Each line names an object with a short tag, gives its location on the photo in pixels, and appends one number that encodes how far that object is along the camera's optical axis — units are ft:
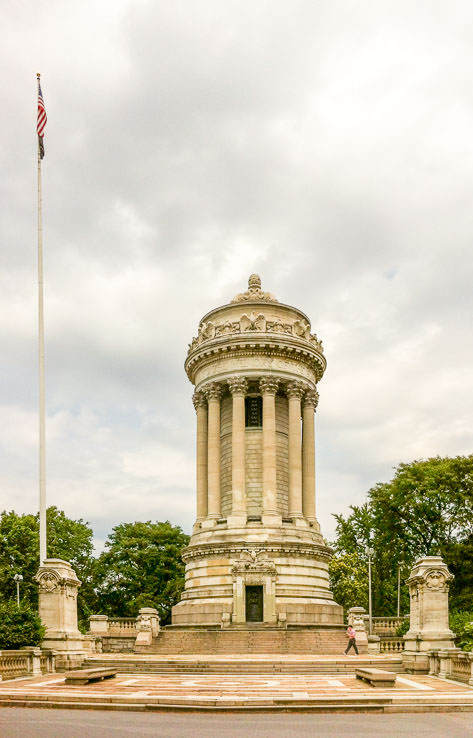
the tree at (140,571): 236.22
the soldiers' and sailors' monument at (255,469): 167.02
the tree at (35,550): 209.67
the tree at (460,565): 190.08
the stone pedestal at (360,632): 132.36
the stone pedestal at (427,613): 108.37
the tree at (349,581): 238.07
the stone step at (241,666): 103.55
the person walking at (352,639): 121.90
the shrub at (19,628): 101.04
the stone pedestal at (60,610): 111.34
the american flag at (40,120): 139.85
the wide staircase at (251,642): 134.00
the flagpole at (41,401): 125.59
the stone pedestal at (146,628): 140.46
